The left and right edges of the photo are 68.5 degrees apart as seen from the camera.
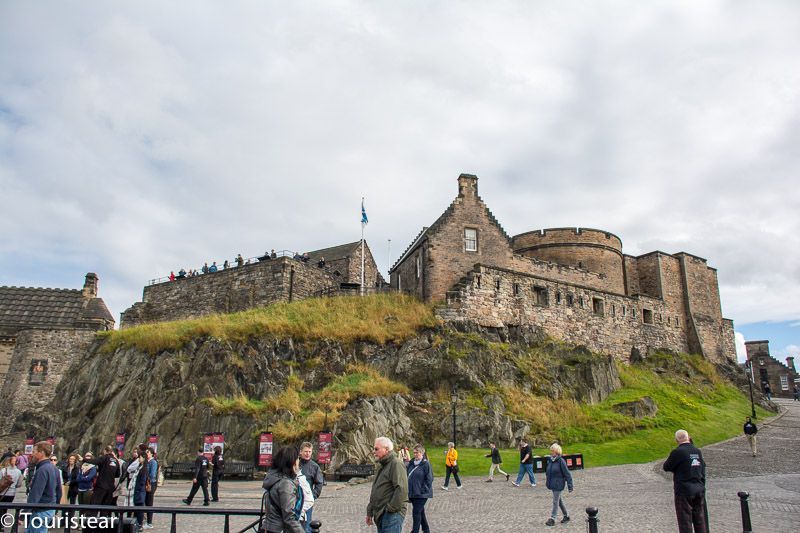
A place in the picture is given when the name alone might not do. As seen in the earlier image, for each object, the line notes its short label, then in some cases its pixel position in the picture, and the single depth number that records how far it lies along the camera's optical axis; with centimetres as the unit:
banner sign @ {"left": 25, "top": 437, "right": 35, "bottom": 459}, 2603
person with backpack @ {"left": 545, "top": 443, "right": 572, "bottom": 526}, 1157
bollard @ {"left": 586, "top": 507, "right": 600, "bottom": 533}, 834
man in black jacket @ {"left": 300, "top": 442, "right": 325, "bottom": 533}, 904
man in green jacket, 730
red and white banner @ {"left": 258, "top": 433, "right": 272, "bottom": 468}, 2009
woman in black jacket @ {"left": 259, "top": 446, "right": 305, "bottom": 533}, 626
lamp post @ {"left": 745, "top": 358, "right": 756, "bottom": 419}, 3218
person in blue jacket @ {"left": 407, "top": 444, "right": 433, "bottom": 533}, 971
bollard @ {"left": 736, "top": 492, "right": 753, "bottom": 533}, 945
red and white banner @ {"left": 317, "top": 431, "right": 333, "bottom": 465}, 2008
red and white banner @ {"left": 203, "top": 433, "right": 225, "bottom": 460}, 1994
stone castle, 2934
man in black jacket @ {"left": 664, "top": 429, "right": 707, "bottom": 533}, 877
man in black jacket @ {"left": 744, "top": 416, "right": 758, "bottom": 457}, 2169
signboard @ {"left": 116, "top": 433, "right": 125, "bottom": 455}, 2344
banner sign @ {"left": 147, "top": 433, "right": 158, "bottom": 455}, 2177
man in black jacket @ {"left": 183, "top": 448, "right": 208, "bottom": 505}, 1505
